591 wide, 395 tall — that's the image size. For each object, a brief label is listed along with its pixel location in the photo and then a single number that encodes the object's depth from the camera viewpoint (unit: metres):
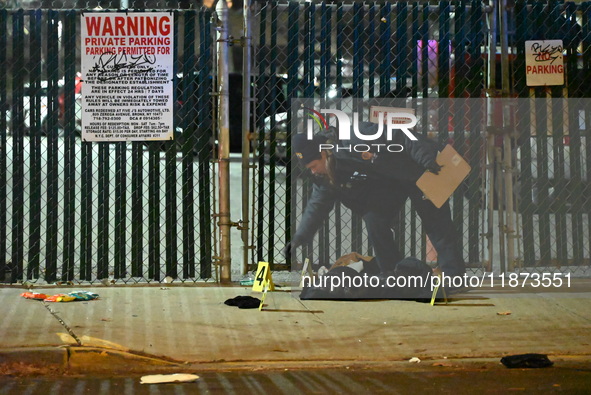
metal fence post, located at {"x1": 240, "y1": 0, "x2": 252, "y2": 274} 16.86
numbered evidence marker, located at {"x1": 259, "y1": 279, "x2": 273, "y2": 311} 15.62
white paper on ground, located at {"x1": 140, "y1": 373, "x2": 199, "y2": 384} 11.94
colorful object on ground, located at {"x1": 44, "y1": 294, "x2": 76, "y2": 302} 16.09
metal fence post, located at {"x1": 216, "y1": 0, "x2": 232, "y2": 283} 16.91
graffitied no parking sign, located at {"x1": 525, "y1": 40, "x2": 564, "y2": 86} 17.58
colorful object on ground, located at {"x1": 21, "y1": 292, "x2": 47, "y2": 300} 16.16
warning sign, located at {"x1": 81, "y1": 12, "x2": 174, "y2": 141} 16.91
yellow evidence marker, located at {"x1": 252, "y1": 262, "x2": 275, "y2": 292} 16.50
